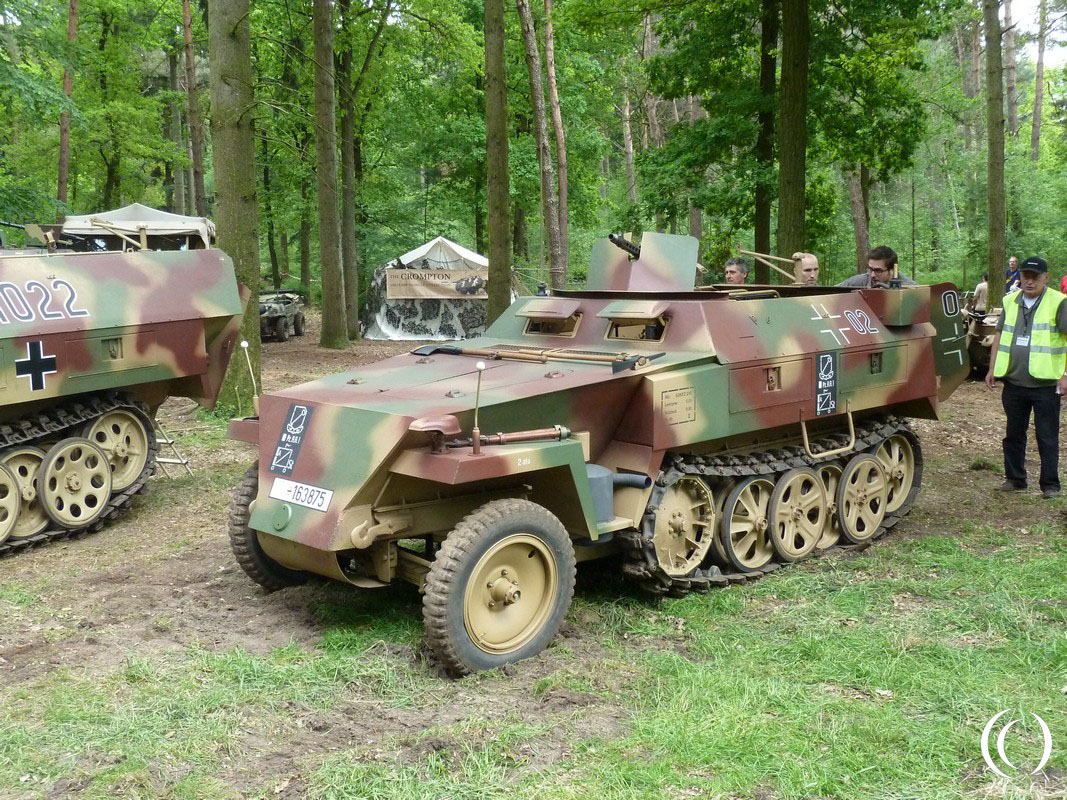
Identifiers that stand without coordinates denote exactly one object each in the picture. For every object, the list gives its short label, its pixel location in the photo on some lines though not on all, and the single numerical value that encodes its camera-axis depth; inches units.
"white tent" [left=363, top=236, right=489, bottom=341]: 987.3
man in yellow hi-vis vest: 366.3
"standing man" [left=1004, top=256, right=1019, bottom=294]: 797.6
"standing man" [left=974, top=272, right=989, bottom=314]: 807.8
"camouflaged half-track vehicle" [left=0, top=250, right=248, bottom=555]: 323.0
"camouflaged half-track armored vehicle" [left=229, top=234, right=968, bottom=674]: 222.7
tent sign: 983.6
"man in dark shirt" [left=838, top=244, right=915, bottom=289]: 366.6
